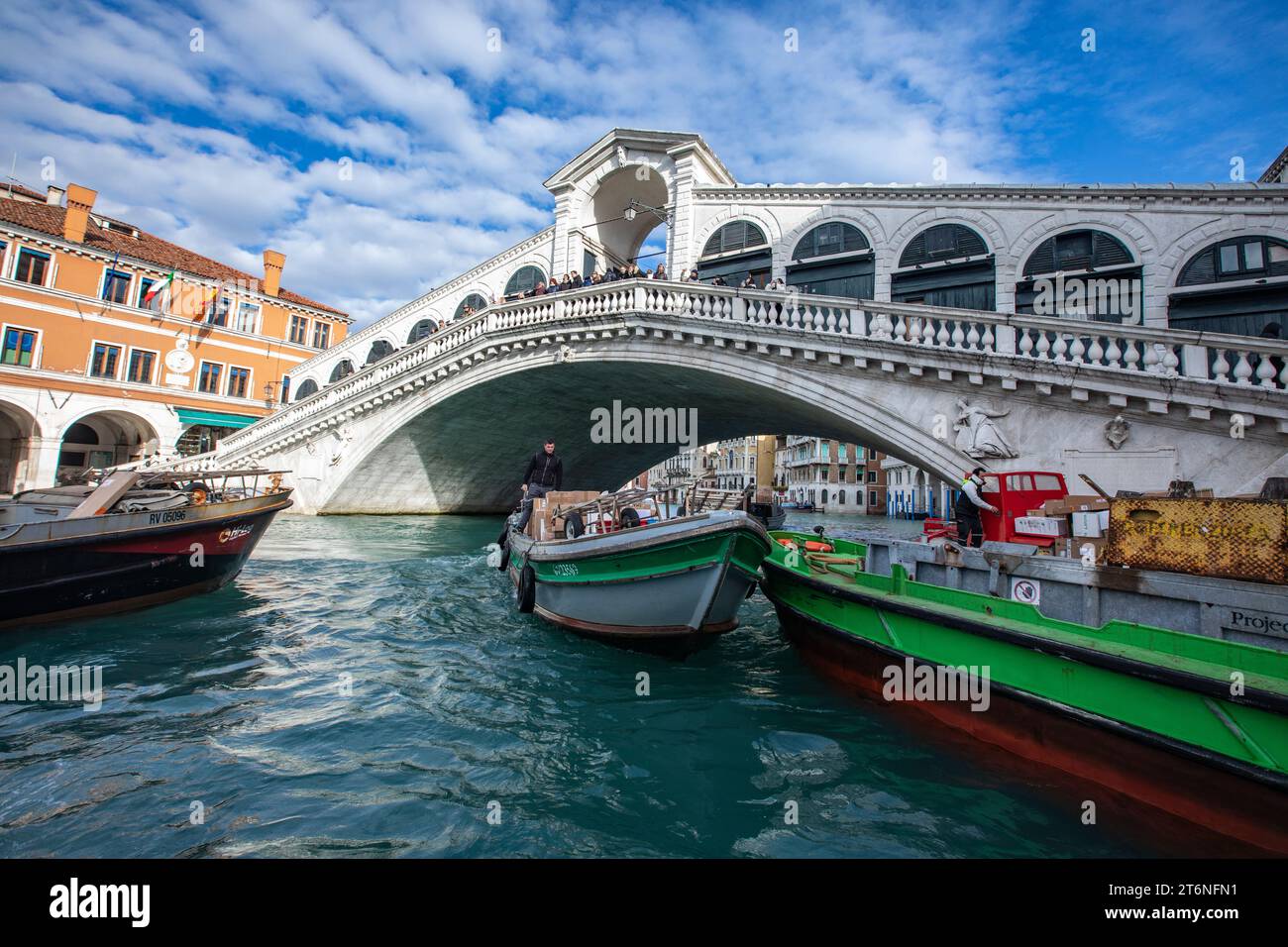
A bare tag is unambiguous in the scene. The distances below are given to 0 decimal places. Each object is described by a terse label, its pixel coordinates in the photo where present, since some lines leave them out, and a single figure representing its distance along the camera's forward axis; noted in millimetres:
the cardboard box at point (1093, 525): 5605
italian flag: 25297
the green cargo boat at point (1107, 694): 3084
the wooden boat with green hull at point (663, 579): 5945
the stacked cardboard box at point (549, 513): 8266
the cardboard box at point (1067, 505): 6147
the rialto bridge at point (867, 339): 9289
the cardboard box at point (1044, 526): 6094
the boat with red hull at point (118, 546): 6301
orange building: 22219
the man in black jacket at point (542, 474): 9391
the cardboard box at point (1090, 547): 4926
